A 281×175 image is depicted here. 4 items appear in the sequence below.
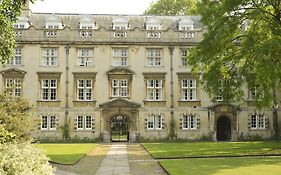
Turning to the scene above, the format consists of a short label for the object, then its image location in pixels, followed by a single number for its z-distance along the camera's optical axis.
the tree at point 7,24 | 15.74
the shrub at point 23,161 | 9.73
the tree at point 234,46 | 23.88
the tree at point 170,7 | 53.06
